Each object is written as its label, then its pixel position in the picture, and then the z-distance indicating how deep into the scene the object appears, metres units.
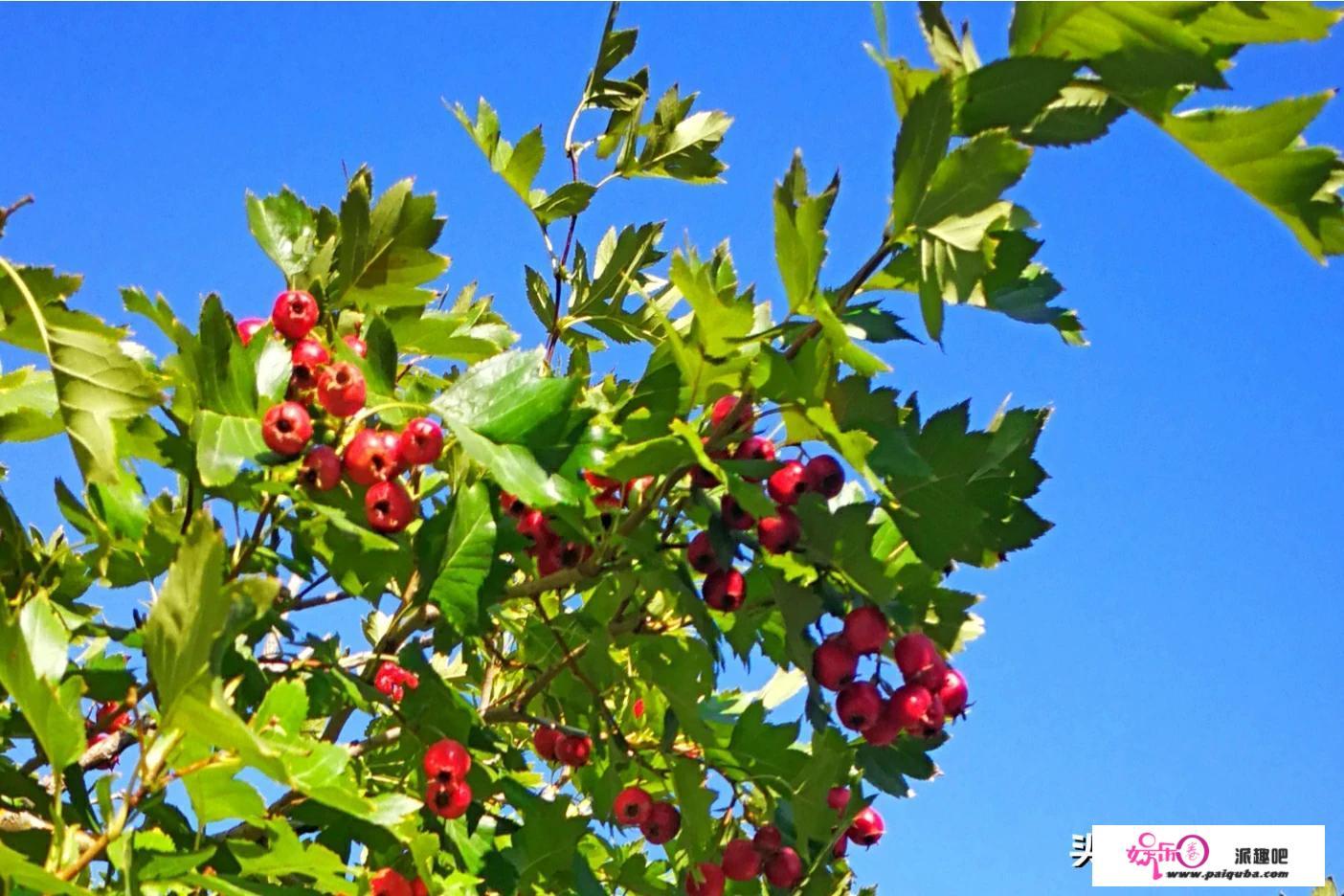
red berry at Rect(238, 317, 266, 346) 0.59
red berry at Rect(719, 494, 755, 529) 0.53
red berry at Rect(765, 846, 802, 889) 0.61
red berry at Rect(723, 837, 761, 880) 0.62
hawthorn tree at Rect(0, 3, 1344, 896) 0.47
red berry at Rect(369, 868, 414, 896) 0.56
